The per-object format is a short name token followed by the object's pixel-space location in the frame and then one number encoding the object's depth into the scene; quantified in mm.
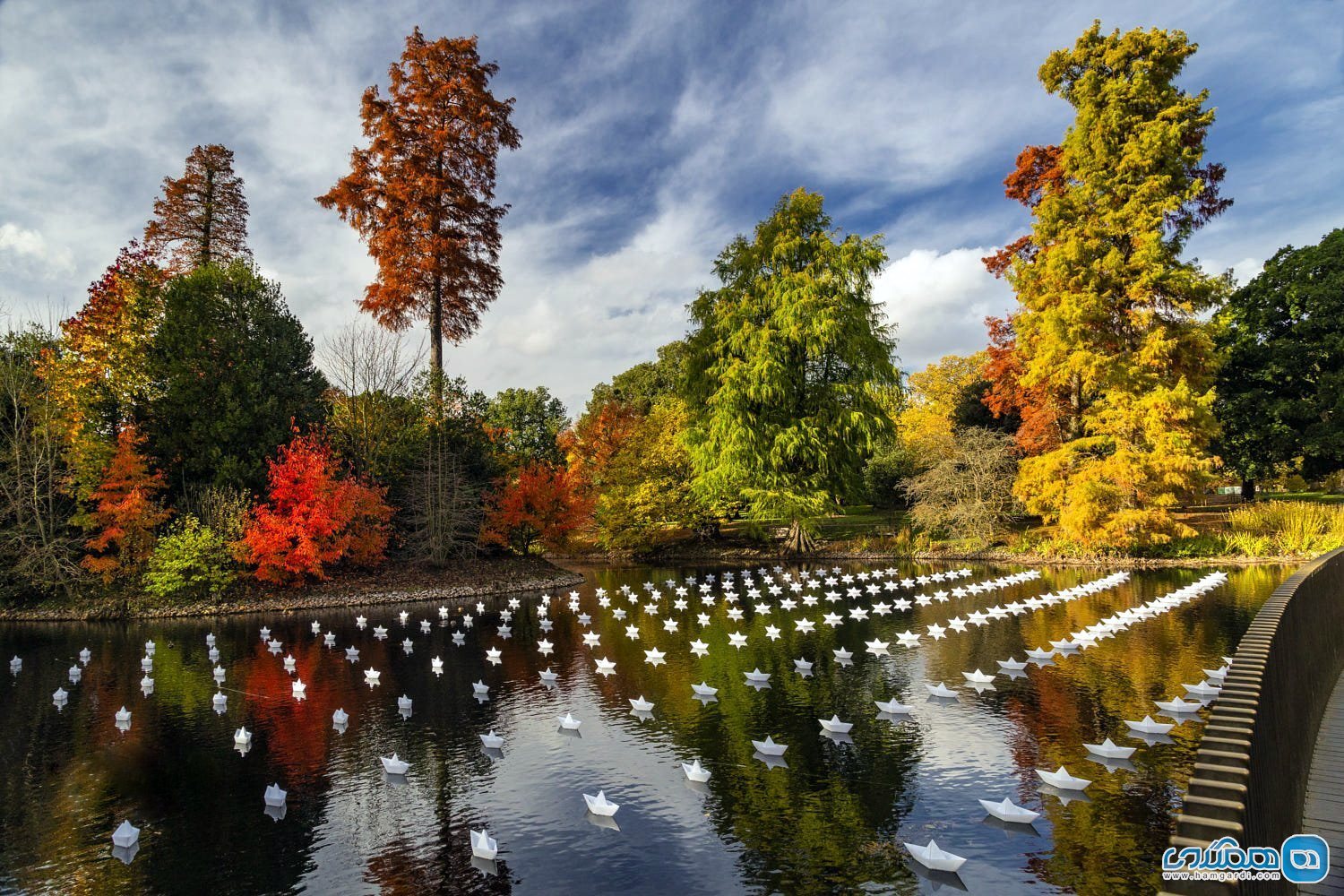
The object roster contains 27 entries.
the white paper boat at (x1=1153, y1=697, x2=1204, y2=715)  9273
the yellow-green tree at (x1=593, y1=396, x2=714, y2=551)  34969
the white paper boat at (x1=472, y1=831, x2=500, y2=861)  6117
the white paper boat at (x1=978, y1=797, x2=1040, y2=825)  6477
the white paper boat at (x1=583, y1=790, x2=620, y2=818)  6914
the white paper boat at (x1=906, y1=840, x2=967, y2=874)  5605
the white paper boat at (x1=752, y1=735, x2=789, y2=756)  8328
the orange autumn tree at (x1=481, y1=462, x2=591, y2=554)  29672
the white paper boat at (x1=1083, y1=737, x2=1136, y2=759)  7838
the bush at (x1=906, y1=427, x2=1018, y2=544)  30938
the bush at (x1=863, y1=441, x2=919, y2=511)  43719
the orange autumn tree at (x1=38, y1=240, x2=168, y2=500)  23500
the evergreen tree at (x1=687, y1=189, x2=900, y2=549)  31719
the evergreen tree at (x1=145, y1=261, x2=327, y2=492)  24344
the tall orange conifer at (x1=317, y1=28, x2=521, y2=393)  29922
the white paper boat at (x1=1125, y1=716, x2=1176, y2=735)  8562
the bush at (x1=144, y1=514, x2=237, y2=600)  22453
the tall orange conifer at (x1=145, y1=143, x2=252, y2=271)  34625
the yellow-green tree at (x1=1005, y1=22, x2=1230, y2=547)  24562
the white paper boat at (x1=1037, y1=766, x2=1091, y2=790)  7113
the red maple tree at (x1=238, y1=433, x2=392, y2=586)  22906
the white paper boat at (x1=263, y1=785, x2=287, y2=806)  7484
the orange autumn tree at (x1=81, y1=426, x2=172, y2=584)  22688
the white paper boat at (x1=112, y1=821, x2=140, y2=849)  6652
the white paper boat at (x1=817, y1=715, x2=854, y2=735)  9039
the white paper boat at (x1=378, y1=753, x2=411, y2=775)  8227
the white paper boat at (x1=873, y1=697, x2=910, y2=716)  9836
